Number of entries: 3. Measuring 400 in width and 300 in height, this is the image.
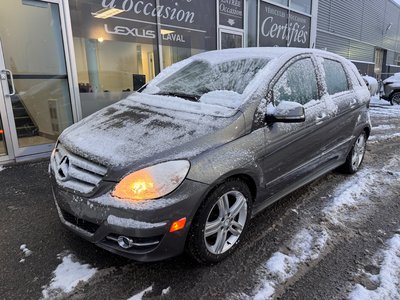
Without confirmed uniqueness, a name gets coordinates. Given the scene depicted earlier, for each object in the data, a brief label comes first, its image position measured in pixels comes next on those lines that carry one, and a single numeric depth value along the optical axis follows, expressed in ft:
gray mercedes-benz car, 6.70
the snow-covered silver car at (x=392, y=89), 42.17
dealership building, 16.52
